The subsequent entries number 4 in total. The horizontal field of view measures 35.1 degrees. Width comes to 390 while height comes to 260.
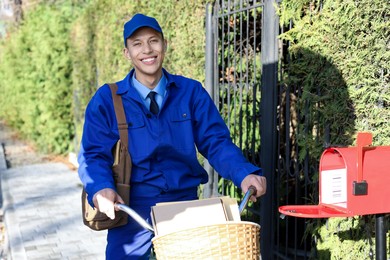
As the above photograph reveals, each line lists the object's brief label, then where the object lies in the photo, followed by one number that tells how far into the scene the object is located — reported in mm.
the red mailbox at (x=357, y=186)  2568
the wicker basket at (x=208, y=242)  2229
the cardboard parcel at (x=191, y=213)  2471
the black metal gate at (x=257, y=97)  4855
